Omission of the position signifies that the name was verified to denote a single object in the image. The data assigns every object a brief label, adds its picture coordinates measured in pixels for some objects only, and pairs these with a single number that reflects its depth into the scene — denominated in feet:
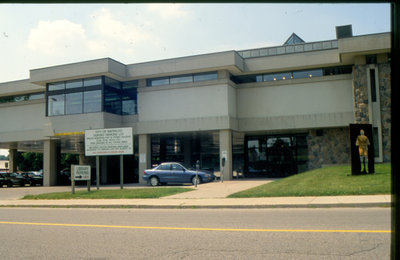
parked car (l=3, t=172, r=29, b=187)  119.69
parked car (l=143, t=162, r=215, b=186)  82.94
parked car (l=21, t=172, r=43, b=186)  123.29
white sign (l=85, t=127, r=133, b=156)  72.49
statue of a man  58.03
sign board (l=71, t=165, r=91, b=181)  68.33
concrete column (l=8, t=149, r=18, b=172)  151.12
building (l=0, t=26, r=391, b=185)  92.99
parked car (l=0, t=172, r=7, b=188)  118.62
